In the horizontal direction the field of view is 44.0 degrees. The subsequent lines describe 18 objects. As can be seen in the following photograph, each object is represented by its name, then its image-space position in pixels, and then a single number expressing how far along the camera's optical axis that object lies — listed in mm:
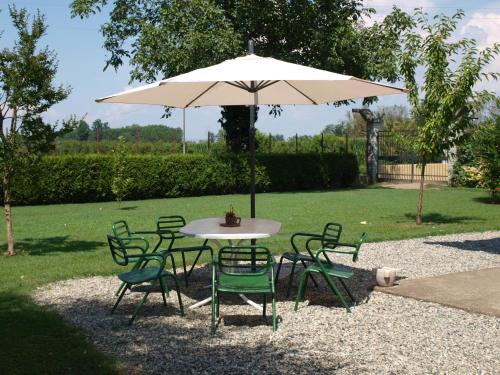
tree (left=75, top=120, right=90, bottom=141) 35794
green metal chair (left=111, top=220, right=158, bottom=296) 6354
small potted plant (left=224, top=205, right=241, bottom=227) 6559
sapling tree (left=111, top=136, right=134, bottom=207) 18859
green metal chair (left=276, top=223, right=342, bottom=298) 6888
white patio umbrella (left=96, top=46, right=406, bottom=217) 6086
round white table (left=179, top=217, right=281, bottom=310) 6008
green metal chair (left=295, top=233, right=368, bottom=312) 6157
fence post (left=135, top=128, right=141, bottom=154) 25178
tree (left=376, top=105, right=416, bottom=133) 54019
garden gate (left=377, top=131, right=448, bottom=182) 28359
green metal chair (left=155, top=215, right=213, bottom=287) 7236
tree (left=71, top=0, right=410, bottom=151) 21109
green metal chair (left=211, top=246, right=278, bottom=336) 5504
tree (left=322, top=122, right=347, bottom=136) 47806
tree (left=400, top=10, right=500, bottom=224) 12289
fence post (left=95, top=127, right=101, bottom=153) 23877
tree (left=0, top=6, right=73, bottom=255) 9383
